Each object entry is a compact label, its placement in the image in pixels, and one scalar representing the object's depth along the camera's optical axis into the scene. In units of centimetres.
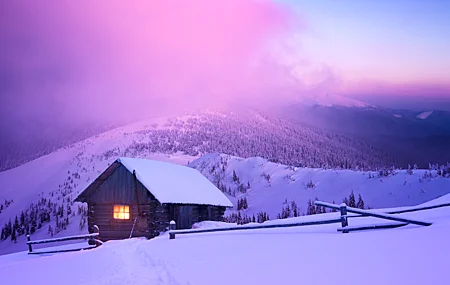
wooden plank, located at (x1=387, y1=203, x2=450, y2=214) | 1443
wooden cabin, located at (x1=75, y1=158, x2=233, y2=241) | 2623
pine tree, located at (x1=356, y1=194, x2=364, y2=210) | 3657
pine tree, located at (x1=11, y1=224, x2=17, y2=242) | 5189
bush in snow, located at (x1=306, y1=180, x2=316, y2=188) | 4819
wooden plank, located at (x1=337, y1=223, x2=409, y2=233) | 1097
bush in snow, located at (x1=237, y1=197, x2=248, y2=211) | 4622
